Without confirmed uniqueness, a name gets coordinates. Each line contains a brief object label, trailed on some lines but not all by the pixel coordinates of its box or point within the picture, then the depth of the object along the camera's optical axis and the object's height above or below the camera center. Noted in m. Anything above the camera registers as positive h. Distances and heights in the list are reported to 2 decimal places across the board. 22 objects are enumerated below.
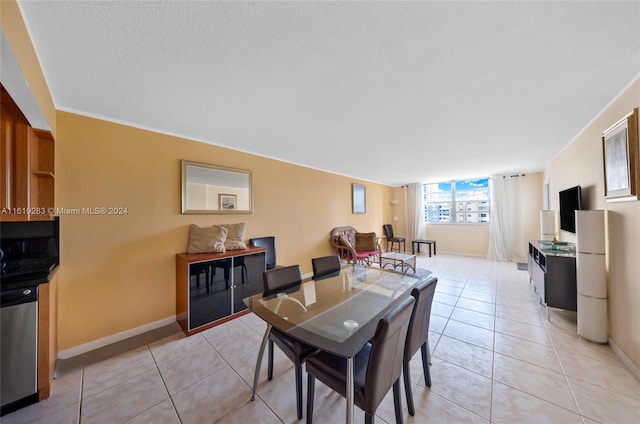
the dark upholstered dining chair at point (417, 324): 1.36 -0.76
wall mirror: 2.73 +0.36
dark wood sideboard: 2.37 -0.85
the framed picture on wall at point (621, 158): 1.67 +0.44
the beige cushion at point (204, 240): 2.66 -0.31
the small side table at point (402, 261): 4.13 -0.97
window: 5.97 +0.30
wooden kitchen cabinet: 1.54 +0.39
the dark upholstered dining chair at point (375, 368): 1.01 -0.88
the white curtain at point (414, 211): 6.64 +0.05
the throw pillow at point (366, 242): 4.91 -0.68
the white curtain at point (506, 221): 5.30 -0.24
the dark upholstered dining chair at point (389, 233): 6.64 -0.65
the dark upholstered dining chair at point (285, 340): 1.39 -0.90
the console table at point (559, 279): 2.39 -0.79
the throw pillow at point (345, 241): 4.44 -0.58
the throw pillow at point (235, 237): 2.91 -0.31
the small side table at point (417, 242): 5.96 -0.93
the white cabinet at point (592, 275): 2.07 -0.64
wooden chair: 4.44 -0.75
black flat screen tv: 2.62 +0.06
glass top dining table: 1.19 -0.73
